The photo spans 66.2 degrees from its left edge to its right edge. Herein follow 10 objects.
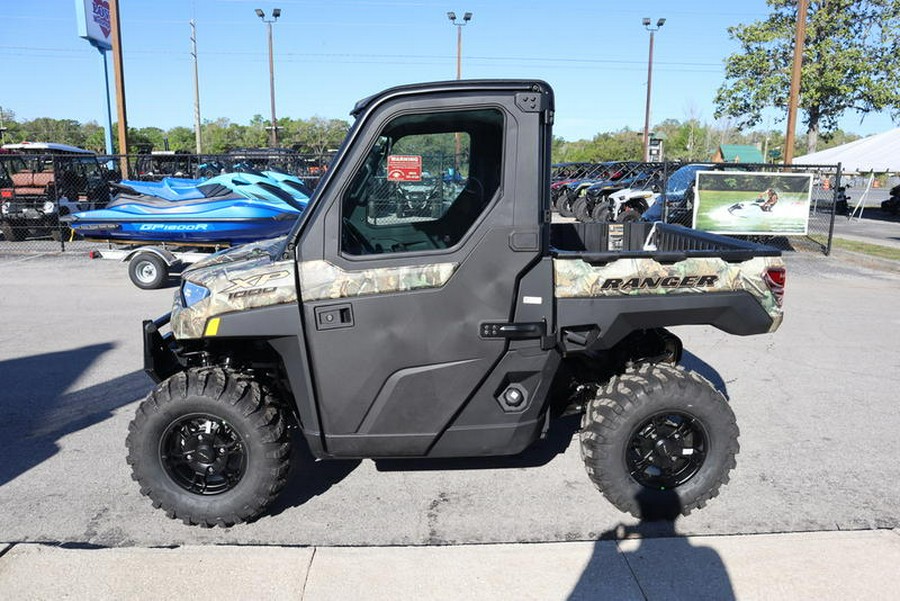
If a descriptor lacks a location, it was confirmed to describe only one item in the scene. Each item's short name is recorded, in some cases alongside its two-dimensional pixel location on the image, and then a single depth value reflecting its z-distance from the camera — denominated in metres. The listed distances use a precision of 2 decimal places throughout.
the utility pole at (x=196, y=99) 40.46
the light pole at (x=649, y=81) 39.91
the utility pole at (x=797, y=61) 17.09
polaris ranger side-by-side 3.24
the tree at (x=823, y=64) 33.31
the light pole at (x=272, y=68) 36.49
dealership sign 20.56
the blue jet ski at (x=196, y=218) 10.55
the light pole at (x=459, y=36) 34.72
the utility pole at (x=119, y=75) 16.58
